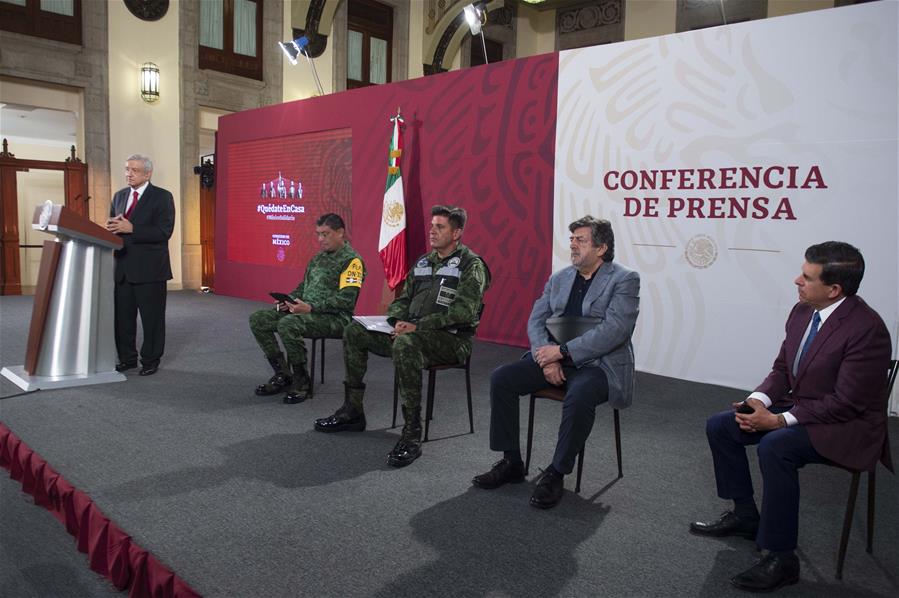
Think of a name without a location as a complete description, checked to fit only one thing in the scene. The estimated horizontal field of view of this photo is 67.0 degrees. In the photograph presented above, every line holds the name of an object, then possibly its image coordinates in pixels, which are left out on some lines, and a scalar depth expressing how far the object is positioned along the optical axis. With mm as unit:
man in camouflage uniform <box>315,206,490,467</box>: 3031
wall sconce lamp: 9375
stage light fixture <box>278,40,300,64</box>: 8172
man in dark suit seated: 1941
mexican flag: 6527
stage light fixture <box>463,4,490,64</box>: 6845
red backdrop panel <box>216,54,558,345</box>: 5742
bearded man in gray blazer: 2541
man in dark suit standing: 4375
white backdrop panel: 4051
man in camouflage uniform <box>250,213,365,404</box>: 3850
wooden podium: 3924
